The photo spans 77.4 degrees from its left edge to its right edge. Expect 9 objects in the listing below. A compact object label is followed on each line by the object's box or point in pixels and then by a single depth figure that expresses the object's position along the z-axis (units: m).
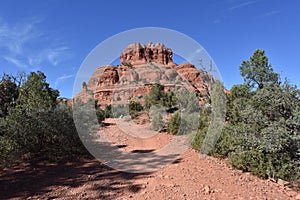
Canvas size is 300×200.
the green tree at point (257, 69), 8.35
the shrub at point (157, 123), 12.64
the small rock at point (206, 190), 3.76
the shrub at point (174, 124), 11.01
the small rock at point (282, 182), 4.29
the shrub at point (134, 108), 15.27
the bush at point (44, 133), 5.87
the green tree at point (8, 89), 9.62
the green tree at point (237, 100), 6.46
